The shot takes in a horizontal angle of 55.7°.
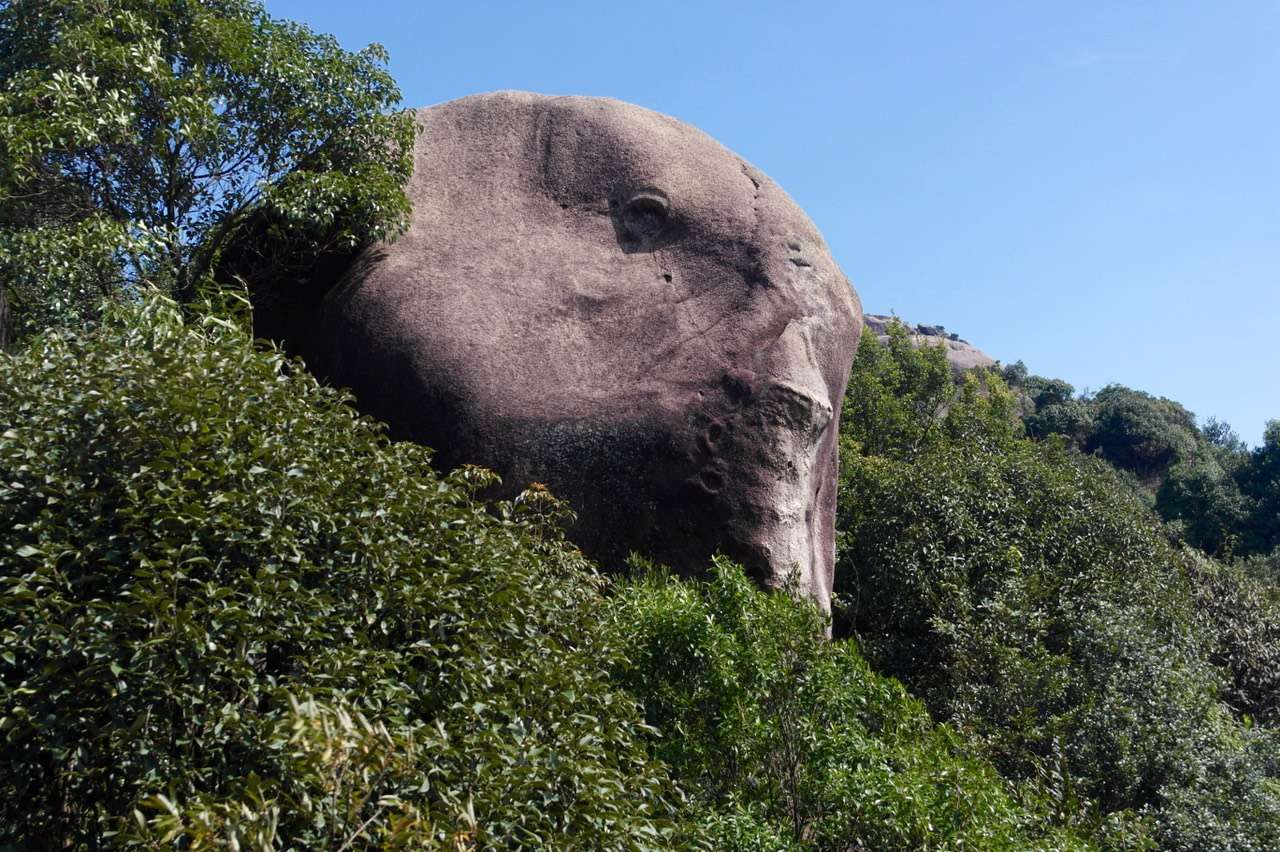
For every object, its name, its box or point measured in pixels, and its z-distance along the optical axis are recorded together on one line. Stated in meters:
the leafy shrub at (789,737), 6.64
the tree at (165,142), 10.02
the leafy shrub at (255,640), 4.48
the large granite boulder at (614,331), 9.95
